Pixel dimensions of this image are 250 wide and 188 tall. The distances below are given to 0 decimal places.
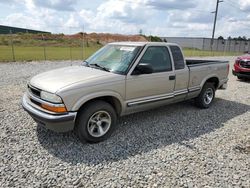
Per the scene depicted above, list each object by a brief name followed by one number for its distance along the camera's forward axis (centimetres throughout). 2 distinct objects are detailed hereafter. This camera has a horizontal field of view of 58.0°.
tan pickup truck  358
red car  1003
